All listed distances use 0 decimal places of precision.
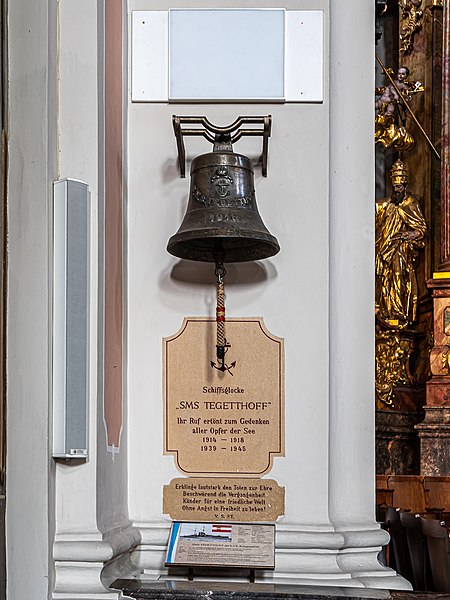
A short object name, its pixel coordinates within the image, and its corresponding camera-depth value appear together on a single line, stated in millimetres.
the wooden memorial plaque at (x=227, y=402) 4949
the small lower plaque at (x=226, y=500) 4914
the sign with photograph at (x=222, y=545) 4616
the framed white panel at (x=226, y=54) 5086
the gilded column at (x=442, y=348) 9805
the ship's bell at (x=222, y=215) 4598
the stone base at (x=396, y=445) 10180
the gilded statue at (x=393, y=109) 10344
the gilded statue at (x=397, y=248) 10508
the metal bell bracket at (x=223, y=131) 4797
